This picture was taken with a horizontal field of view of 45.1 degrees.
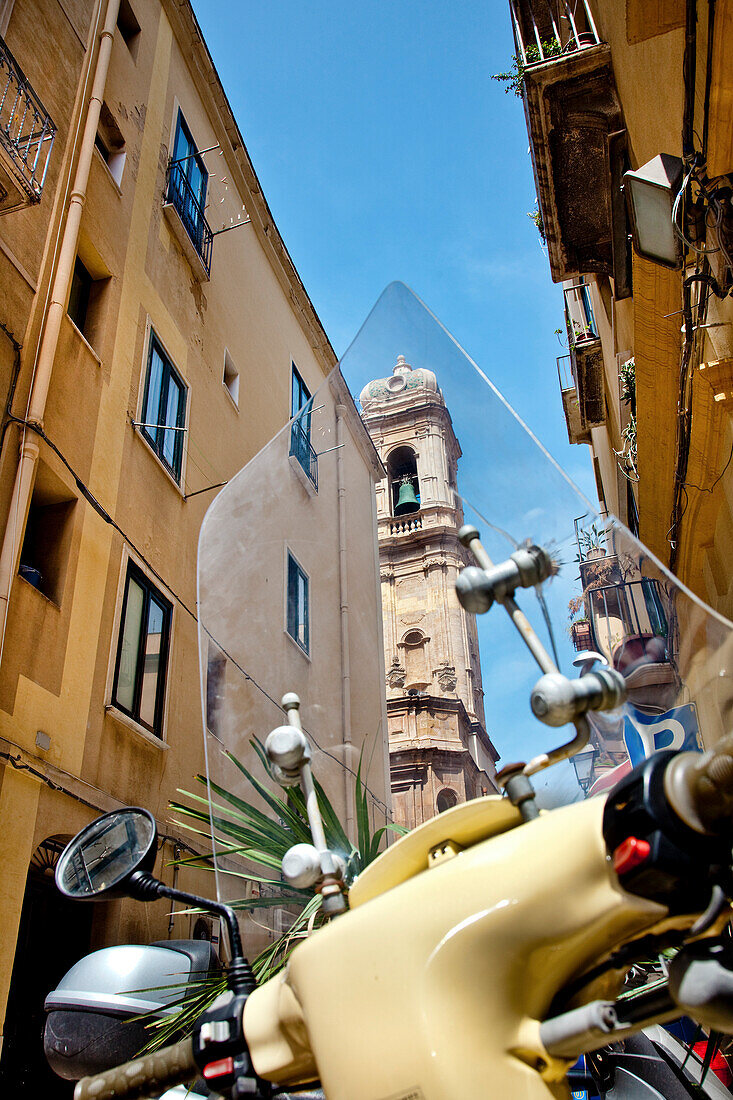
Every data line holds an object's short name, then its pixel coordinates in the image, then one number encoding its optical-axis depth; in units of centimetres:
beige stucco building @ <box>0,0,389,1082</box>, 677
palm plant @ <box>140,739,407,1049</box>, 178
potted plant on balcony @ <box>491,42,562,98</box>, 972
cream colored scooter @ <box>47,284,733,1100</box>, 115
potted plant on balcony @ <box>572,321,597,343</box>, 1445
